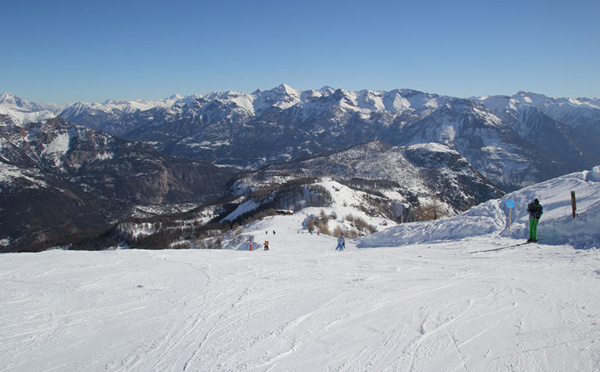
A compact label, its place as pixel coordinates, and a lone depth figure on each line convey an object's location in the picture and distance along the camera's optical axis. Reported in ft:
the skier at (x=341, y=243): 95.12
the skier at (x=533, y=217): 61.11
